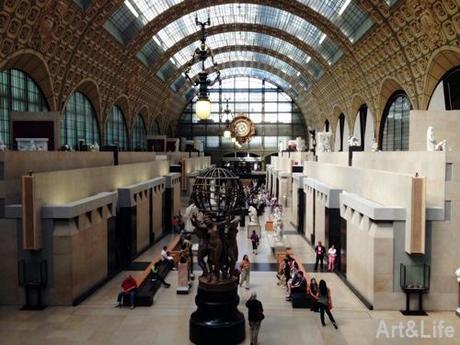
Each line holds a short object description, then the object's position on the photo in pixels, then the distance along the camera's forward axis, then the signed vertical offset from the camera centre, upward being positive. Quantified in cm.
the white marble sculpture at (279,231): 2006 -346
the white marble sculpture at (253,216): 2387 -338
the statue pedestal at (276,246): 1931 -398
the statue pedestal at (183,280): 1382 -385
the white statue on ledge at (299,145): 3958 +34
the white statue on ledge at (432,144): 1248 +14
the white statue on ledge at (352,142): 2155 +33
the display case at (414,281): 1200 -333
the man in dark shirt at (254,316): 960 -336
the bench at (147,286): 1271 -398
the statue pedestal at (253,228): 2336 -389
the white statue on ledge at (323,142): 2753 +42
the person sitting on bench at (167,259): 1647 -384
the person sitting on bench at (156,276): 1447 -388
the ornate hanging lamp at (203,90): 1033 +128
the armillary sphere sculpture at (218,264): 1014 -261
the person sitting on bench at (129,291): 1251 -374
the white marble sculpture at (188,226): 2444 -402
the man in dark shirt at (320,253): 1675 -367
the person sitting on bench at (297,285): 1287 -370
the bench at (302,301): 1247 -399
